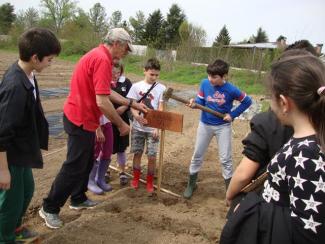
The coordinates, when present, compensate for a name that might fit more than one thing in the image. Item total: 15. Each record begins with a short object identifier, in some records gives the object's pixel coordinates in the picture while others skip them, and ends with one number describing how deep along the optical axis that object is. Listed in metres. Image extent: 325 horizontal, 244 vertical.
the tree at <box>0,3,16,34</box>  50.11
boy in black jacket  2.56
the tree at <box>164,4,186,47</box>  47.88
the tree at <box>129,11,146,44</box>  52.65
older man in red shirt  3.51
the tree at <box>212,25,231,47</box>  55.09
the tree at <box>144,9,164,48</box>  49.16
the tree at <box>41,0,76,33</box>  58.04
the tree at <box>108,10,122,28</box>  64.39
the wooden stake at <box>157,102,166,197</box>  4.36
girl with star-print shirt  1.51
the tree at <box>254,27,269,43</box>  66.00
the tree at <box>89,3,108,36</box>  51.79
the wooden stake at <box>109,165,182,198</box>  4.69
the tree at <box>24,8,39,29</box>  52.12
